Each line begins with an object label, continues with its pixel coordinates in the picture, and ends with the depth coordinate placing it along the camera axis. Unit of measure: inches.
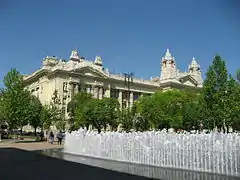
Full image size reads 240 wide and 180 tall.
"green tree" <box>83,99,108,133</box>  1436.1
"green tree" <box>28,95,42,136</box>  1226.3
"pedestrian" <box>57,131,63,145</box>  930.1
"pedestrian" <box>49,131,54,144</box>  953.4
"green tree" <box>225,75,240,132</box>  981.6
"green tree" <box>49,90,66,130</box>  1369.5
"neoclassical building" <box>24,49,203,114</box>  2068.0
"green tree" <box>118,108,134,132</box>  1501.9
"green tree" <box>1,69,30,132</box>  1092.3
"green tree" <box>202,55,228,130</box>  994.0
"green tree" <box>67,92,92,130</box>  1483.9
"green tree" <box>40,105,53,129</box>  1304.5
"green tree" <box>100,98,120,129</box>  1446.9
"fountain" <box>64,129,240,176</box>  325.9
